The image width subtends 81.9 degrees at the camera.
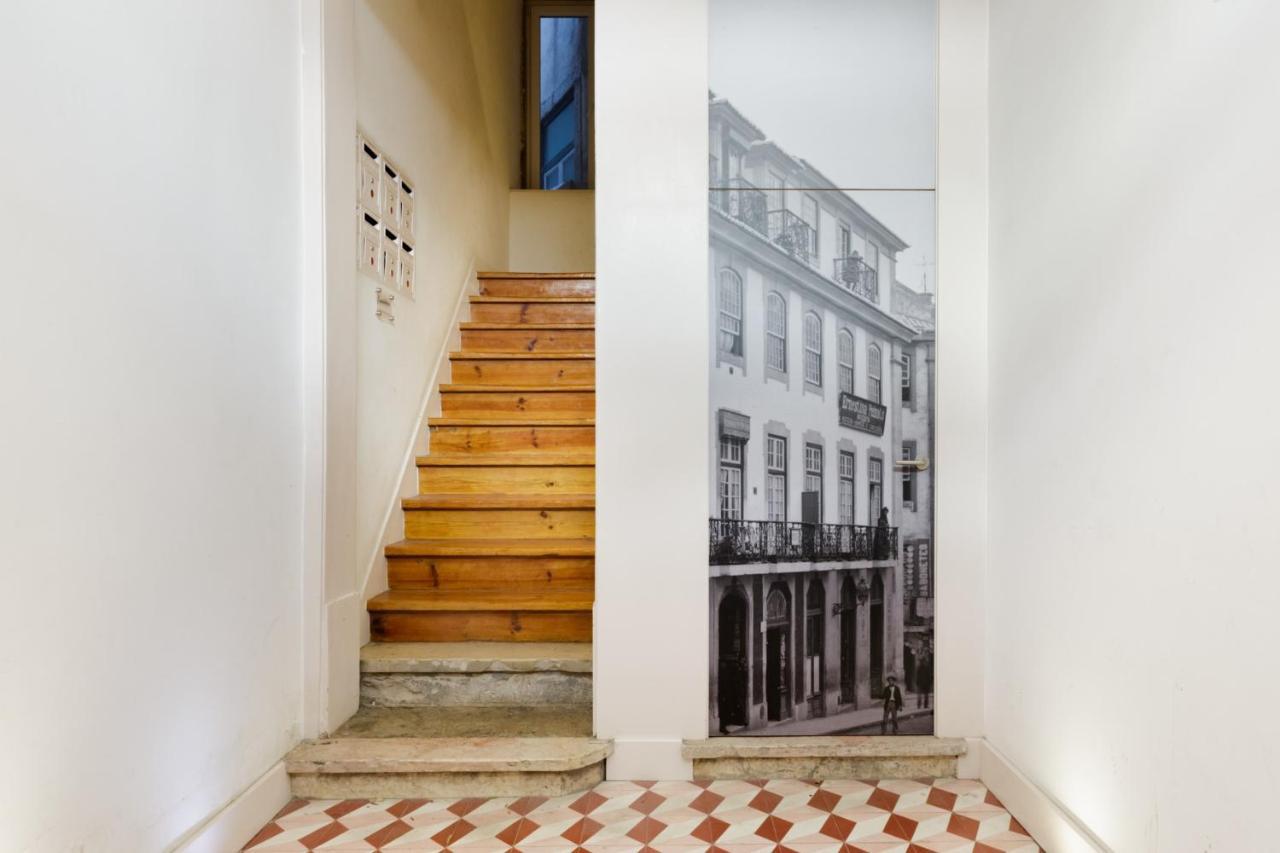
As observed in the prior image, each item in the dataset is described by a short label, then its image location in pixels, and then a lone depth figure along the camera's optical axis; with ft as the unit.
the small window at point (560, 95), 20.17
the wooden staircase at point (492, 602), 7.05
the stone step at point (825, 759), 7.32
